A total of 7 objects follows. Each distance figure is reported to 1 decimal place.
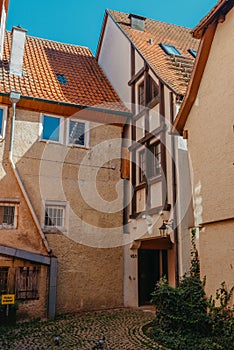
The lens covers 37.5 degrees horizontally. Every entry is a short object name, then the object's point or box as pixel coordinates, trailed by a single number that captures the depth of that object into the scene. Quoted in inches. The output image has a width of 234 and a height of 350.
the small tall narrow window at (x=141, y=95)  519.4
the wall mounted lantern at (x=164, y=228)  404.6
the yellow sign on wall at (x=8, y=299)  386.9
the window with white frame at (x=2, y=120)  471.7
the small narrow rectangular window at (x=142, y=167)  483.8
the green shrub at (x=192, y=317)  276.1
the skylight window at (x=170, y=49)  562.3
